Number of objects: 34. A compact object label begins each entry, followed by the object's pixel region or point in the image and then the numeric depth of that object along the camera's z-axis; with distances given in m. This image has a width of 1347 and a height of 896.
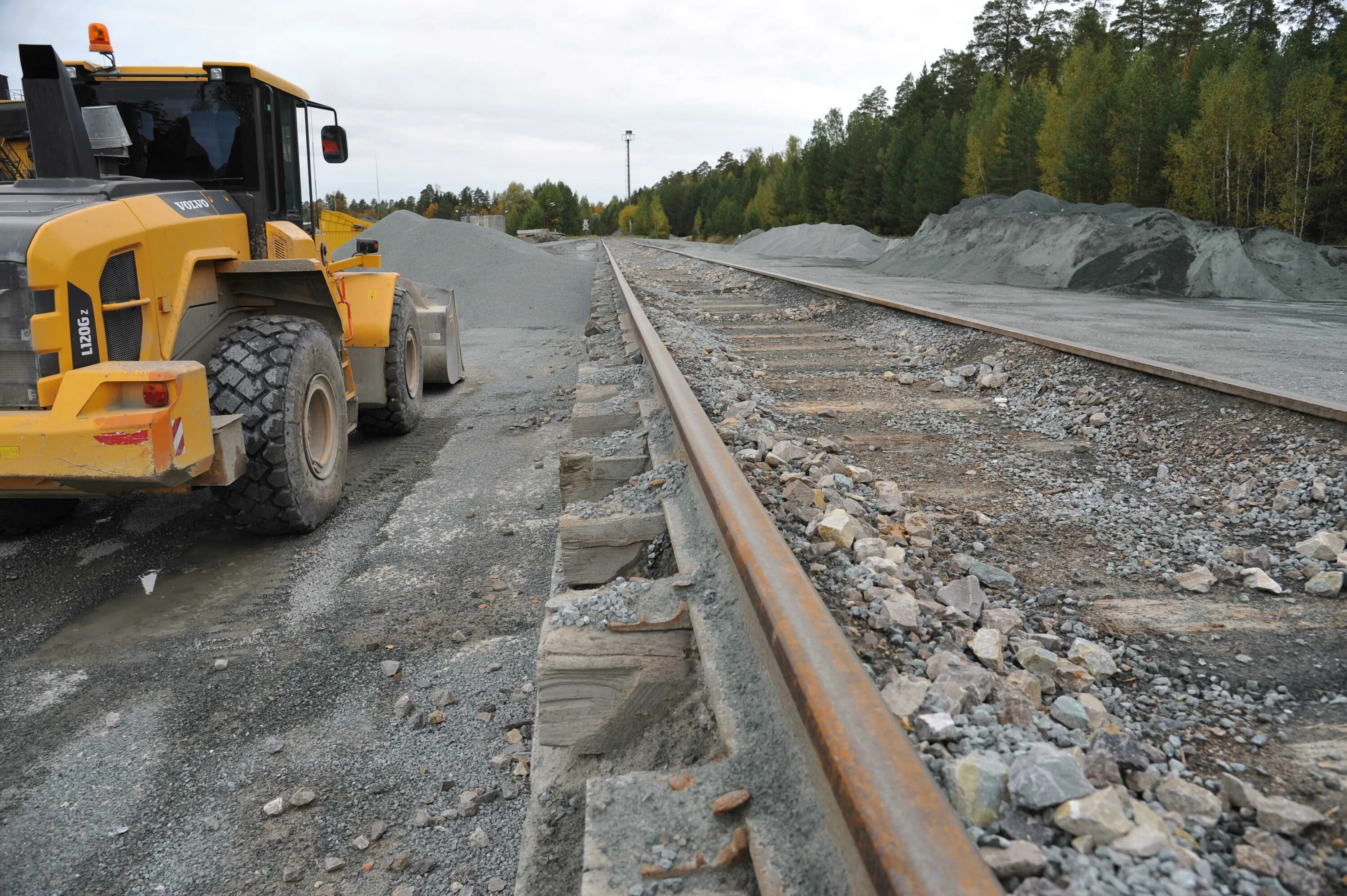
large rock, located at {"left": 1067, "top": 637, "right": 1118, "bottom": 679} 2.39
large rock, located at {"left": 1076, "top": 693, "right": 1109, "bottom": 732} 2.05
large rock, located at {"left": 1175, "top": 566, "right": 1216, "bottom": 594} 2.98
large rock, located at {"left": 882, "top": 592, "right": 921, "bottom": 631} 2.34
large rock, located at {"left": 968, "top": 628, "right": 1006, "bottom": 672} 2.29
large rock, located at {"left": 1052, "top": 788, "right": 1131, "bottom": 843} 1.43
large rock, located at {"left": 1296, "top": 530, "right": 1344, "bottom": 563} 3.10
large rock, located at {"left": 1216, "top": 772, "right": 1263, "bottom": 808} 1.62
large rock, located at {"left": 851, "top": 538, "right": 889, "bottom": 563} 2.83
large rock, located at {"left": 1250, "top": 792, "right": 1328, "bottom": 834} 1.56
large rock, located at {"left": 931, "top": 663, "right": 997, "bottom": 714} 1.87
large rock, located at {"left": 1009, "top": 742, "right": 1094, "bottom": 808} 1.49
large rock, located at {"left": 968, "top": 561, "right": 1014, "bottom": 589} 2.98
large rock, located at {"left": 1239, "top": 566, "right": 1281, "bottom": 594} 2.92
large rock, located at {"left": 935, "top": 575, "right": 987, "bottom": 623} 2.62
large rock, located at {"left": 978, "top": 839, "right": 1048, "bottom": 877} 1.37
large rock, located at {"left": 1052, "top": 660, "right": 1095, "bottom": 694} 2.28
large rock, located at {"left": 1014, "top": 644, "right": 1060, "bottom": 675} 2.31
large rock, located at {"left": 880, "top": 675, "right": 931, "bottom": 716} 1.85
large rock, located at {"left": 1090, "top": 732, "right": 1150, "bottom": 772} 1.75
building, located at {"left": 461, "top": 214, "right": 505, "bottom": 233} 57.31
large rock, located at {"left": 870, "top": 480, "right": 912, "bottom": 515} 3.63
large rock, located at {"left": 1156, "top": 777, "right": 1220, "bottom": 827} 1.59
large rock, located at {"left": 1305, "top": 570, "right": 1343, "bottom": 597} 2.86
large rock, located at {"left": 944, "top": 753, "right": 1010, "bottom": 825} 1.51
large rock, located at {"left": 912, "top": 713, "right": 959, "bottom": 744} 1.74
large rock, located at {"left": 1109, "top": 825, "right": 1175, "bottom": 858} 1.40
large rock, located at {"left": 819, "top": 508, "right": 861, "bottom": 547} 2.89
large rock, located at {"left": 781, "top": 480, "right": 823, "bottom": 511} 3.30
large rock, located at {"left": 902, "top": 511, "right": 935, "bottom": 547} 3.38
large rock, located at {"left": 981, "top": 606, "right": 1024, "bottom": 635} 2.55
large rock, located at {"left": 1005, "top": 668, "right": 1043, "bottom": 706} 2.12
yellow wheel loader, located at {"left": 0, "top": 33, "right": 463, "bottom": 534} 3.55
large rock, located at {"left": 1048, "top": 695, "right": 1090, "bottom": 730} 2.00
